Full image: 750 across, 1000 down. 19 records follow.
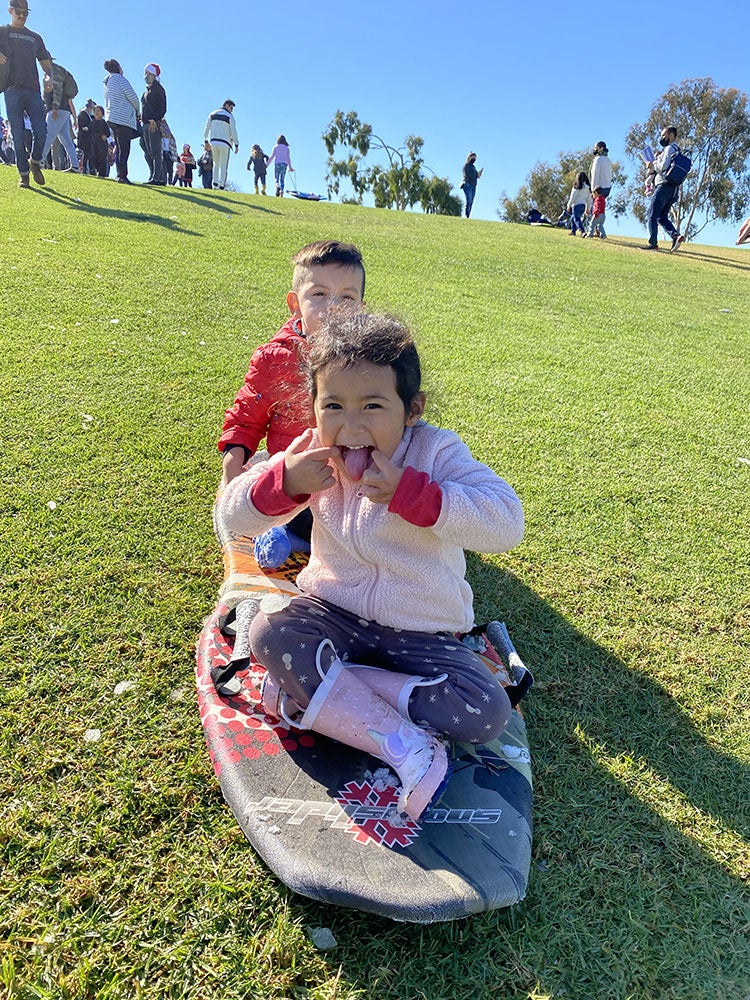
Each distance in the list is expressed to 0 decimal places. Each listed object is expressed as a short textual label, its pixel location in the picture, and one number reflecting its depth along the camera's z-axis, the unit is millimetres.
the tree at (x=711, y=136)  34031
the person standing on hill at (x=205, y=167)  20234
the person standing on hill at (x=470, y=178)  19328
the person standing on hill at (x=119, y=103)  11320
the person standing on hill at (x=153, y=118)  12820
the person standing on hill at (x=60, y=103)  11889
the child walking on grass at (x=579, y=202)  17781
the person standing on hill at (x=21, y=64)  8555
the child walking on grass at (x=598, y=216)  16625
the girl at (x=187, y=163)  20391
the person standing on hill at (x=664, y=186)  12750
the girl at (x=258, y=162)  20266
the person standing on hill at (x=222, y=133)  14242
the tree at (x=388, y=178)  40062
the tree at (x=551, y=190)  39875
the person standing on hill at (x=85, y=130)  15890
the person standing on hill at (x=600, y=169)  15094
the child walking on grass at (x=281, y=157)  18328
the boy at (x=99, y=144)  15250
